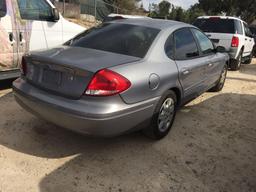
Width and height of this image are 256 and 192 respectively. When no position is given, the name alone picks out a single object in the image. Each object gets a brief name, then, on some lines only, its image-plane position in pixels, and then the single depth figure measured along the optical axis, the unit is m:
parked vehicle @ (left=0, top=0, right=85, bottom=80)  3.70
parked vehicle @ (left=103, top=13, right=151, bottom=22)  7.80
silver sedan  2.17
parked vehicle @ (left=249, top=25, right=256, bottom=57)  11.49
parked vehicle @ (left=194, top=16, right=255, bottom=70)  6.52
